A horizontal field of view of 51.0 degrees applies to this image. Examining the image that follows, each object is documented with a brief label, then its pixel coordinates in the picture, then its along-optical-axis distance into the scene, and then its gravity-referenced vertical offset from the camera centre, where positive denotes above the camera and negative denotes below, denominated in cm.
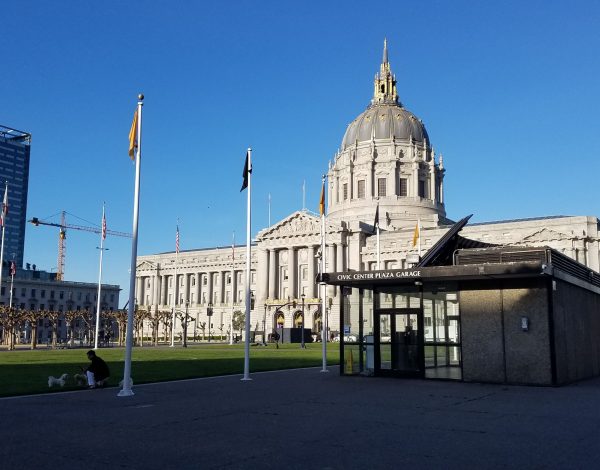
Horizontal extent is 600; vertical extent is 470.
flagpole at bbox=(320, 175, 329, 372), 2930 +96
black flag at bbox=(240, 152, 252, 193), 2803 +686
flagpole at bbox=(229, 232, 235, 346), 13420 +730
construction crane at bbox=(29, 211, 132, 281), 18368 +2074
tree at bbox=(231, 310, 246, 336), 12750 +148
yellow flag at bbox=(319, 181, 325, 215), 3434 +699
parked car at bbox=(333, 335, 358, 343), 2679 -43
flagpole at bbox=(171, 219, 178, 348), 7719 +588
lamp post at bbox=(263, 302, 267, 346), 11755 +144
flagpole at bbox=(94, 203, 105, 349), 5916 +21
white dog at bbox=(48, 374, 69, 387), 2128 -182
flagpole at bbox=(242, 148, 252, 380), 2497 +223
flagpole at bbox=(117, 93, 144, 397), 1965 +218
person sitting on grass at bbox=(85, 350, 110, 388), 2181 -157
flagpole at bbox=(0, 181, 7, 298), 5119 +945
